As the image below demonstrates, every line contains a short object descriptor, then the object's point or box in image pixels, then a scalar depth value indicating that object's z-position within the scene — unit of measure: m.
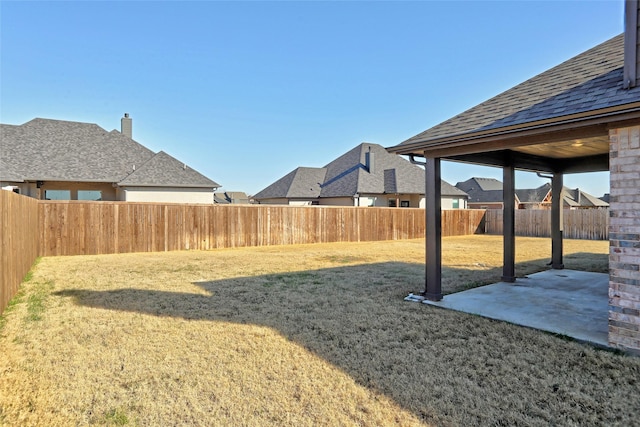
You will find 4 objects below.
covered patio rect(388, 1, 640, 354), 3.78
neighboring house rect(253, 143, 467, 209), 25.80
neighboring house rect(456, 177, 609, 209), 40.03
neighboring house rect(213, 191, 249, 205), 50.09
